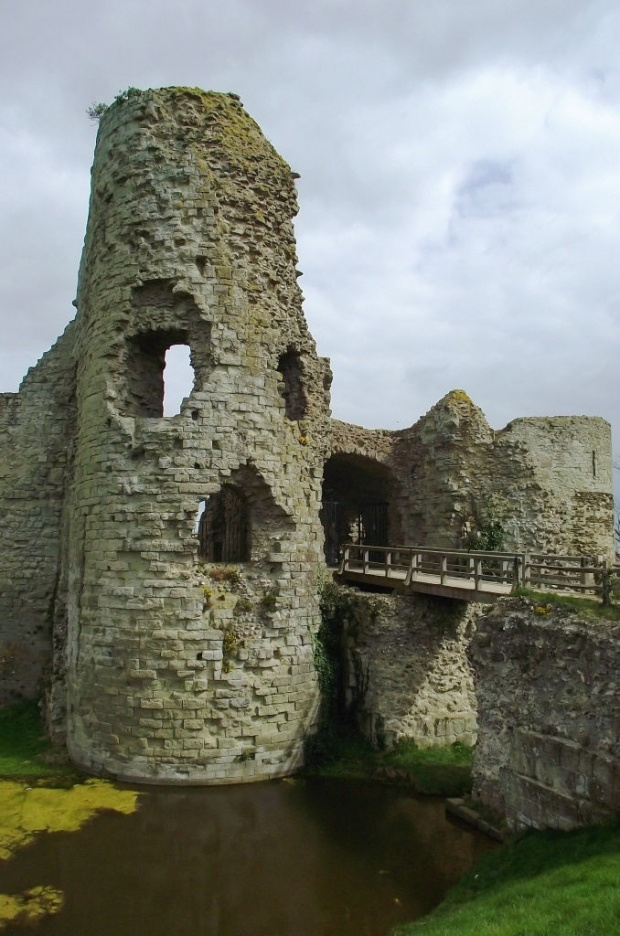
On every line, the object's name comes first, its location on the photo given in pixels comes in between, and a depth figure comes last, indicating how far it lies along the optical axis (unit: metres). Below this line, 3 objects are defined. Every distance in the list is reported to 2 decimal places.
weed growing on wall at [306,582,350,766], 12.91
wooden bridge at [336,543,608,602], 10.77
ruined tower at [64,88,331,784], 11.93
